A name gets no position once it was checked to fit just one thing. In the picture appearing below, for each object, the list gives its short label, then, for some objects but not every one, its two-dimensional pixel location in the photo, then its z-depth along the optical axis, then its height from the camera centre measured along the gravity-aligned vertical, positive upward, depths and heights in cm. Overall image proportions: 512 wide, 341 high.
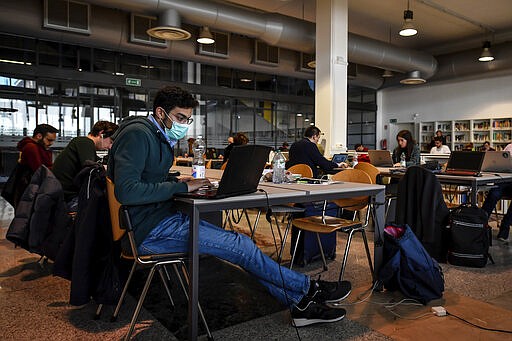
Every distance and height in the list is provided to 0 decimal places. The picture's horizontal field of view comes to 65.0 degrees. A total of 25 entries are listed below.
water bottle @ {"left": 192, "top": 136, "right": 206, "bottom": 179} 255 -15
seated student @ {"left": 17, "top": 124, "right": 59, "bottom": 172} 374 +0
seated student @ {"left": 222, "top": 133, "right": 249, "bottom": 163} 587 +12
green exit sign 970 +159
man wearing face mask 184 -30
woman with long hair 529 +2
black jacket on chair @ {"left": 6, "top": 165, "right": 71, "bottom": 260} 268 -49
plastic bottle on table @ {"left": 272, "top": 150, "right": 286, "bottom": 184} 280 -16
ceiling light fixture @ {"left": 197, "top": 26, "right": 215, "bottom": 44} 731 +203
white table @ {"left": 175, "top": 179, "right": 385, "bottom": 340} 182 -27
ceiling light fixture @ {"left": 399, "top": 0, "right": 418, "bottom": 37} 683 +209
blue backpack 254 -78
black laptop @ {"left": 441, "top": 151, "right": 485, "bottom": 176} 394 -15
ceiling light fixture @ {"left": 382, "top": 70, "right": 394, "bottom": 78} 1123 +210
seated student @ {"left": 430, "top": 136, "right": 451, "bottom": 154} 835 +1
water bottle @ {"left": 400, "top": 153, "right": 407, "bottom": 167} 510 -17
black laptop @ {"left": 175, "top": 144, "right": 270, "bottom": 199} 188 -13
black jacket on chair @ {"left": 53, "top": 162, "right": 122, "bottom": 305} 208 -56
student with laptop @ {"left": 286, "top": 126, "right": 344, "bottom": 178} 423 -9
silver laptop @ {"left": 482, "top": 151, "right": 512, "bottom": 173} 438 -15
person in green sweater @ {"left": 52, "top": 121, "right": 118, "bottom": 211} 316 -12
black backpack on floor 326 -73
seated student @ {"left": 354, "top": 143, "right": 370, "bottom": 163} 596 -15
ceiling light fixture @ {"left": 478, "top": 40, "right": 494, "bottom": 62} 911 +216
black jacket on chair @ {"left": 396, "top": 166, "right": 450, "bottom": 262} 335 -51
